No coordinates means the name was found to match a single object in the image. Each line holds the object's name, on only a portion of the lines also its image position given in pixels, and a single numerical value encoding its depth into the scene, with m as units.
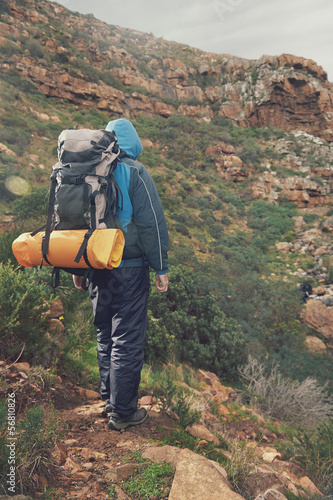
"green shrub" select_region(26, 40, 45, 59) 19.48
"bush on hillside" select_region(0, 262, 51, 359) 2.12
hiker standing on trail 1.77
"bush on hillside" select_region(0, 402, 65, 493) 1.17
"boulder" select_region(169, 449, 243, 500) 1.23
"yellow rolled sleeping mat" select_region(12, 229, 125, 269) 1.47
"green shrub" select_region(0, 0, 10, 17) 20.97
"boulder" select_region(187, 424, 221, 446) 2.11
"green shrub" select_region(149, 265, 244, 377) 4.73
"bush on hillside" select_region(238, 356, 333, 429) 4.08
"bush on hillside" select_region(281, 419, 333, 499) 2.30
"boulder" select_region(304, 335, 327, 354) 8.08
